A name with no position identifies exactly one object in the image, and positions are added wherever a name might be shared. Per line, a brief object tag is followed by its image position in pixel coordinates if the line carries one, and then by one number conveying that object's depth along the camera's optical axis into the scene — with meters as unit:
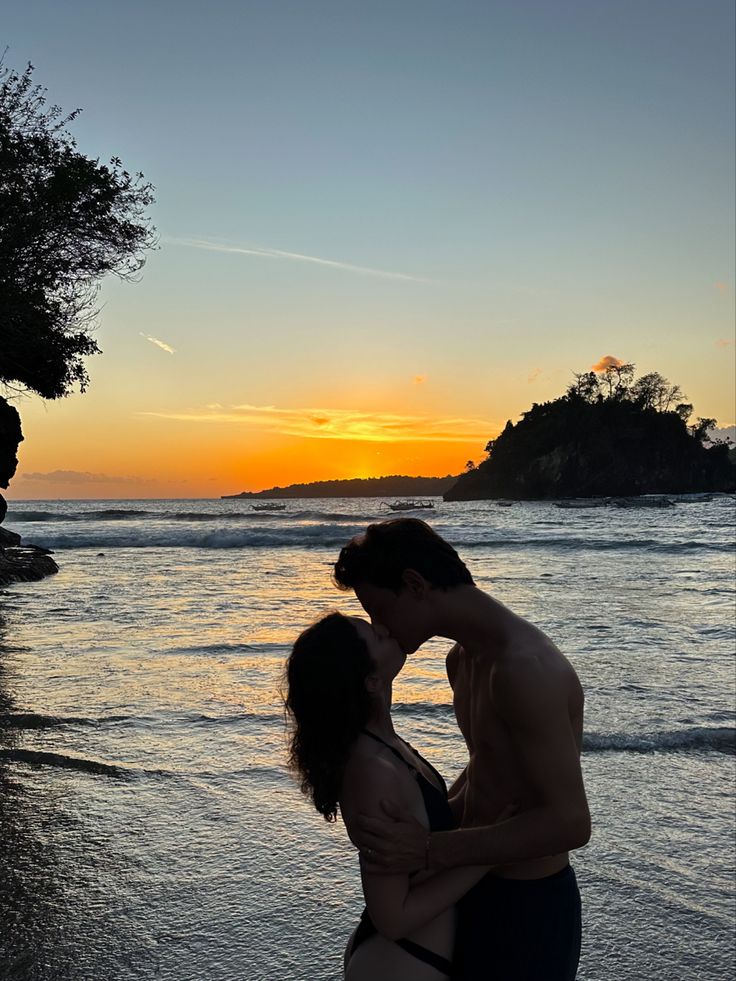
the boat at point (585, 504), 80.56
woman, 1.93
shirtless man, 1.90
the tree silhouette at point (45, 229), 14.78
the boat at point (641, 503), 70.81
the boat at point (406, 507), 81.69
